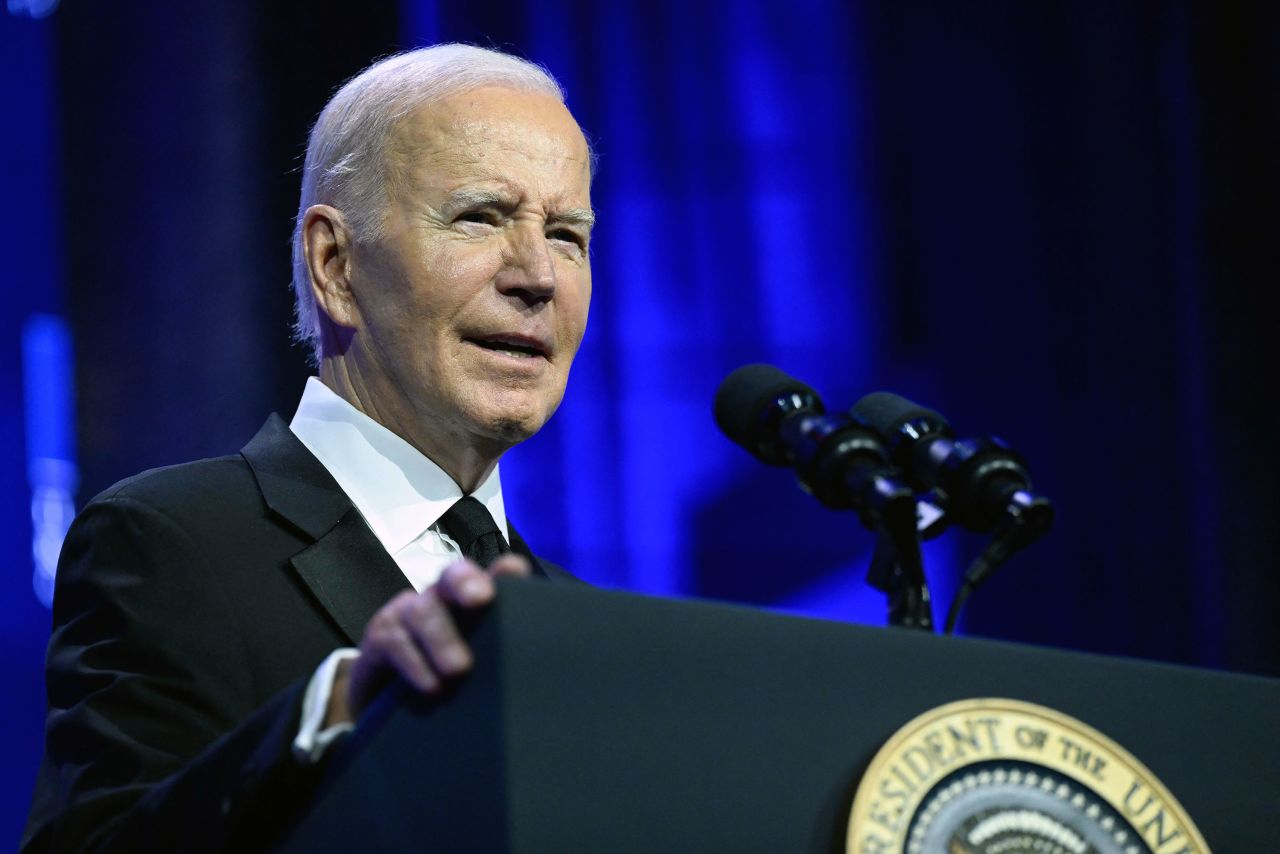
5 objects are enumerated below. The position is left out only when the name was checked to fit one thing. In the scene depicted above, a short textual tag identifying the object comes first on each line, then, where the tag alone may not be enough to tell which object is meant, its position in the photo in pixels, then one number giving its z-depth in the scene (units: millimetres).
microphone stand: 4567
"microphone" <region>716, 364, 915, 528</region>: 4575
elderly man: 4403
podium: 4344
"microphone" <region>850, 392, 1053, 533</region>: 4588
